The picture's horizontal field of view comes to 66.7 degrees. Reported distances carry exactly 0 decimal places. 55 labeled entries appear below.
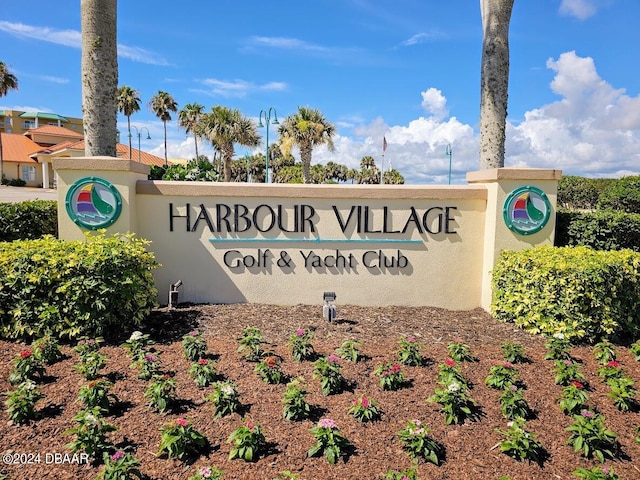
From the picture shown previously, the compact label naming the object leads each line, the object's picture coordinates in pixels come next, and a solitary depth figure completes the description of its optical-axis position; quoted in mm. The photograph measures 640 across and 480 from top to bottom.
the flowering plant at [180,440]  3354
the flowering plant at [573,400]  4086
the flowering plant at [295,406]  3848
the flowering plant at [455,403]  3908
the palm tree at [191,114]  46500
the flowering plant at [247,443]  3350
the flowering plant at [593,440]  3555
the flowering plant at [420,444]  3436
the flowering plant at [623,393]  4227
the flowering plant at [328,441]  3402
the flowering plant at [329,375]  4258
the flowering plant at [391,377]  4336
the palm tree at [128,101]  47500
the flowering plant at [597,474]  3088
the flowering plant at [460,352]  4941
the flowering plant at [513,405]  3984
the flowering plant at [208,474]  3008
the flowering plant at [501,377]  4375
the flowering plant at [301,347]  4844
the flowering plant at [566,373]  4559
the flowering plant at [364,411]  3852
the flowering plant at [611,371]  4629
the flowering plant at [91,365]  4366
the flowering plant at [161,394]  3928
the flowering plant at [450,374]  4297
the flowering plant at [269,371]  4379
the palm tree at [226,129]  36250
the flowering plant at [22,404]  3764
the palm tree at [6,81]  42562
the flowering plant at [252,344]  4816
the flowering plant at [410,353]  4809
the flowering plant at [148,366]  4387
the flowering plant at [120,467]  2998
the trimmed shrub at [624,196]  11852
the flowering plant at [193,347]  4793
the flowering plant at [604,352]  5062
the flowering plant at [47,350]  4609
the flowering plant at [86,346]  4741
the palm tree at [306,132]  34625
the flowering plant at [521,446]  3473
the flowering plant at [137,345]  4719
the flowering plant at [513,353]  4965
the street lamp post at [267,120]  15796
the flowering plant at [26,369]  4289
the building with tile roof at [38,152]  39844
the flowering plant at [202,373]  4312
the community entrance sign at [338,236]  6766
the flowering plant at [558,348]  5035
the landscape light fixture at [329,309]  5667
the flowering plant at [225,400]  3895
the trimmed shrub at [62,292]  5051
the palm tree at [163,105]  52500
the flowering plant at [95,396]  3898
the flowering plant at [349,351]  4824
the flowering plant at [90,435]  3350
